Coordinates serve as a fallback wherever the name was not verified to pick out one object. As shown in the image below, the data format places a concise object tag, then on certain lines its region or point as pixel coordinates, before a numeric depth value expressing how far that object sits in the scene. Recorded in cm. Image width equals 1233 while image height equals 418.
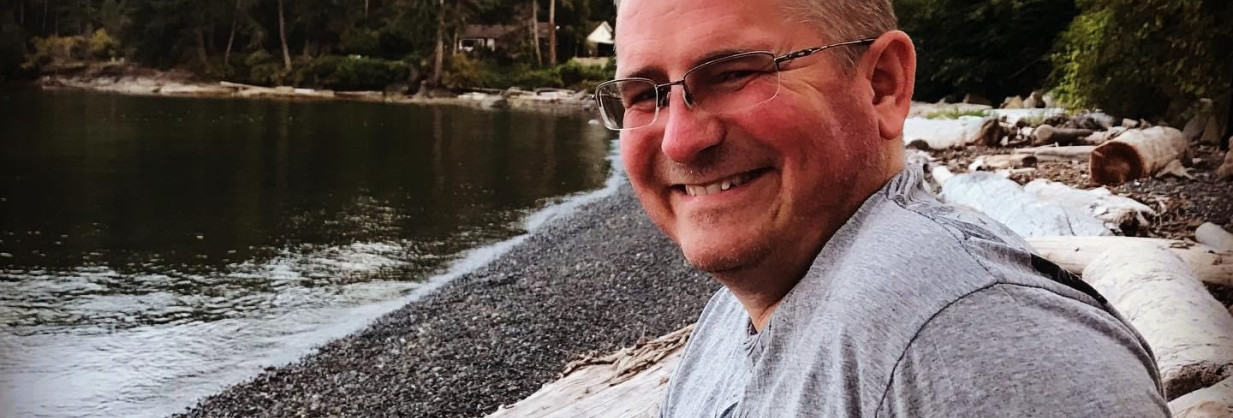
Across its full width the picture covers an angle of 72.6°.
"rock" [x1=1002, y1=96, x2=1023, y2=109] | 2304
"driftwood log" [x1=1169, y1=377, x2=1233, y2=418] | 260
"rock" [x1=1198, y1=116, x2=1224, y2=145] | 1121
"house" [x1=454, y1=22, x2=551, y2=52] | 7169
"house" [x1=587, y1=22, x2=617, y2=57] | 6719
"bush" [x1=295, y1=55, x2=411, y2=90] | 6644
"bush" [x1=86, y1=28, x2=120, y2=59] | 6350
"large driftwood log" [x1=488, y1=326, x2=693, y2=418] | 428
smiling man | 93
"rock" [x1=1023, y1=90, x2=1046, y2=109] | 2176
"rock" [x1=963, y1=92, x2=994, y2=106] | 2648
